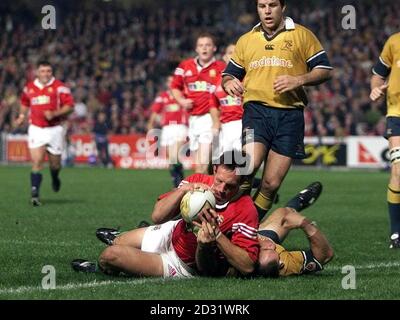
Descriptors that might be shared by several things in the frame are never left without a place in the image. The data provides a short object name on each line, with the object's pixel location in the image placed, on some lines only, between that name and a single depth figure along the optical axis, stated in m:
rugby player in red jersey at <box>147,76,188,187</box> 21.16
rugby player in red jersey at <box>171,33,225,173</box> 17.34
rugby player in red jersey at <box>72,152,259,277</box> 8.42
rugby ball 8.12
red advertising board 33.81
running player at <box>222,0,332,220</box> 10.57
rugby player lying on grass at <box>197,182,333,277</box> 8.46
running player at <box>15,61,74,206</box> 18.55
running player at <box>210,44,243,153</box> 16.61
